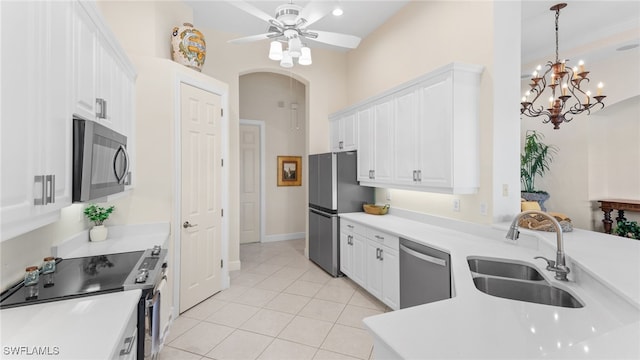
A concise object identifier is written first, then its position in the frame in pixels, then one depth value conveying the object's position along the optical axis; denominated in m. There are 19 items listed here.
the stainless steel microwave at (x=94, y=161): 1.39
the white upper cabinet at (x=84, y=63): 1.45
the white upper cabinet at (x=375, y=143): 3.37
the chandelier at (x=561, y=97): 3.34
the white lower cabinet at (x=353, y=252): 3.44
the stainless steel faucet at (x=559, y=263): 1.51
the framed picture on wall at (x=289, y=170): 6.20
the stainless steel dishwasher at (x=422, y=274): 2.25
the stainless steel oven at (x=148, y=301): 1.55
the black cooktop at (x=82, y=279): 1.38
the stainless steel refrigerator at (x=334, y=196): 3.96
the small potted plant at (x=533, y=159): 4.70
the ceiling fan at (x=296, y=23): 2.18
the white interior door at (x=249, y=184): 5.92
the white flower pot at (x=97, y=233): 2.46
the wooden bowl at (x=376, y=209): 3.78
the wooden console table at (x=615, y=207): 4.19
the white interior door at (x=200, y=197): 3.02
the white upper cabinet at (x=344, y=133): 4.12
